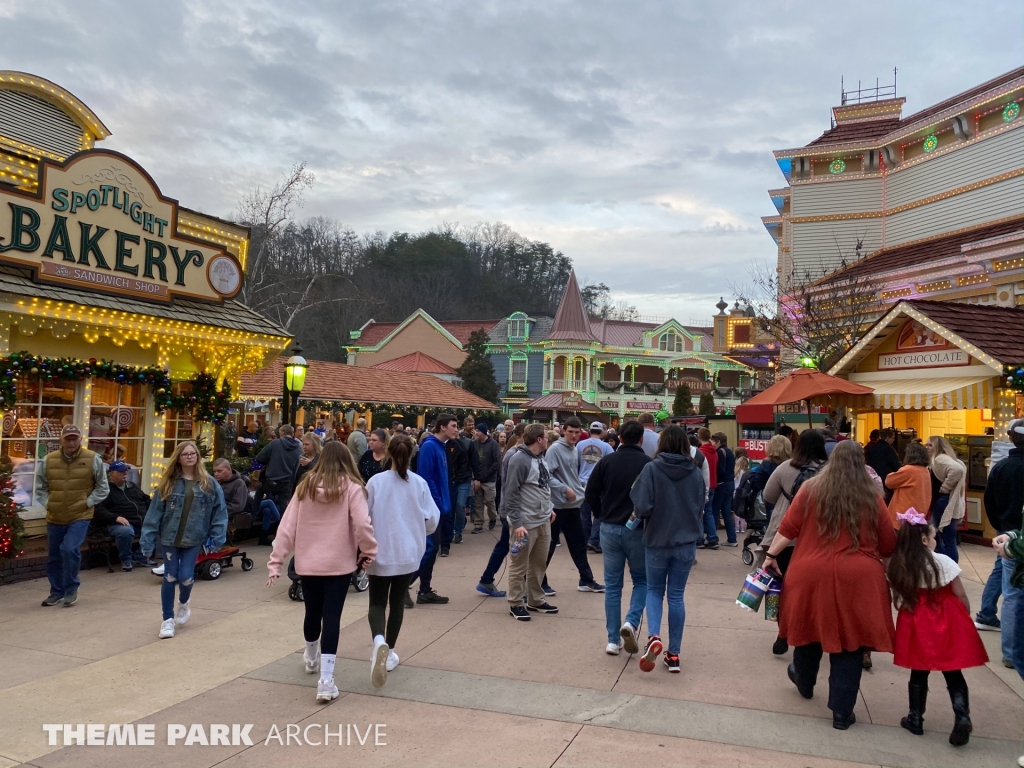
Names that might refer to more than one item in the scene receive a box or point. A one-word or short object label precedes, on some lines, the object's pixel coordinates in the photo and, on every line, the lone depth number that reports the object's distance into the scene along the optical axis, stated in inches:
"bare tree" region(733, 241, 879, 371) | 725.3
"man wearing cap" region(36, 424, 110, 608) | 278.2
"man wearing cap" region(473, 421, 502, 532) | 469.1
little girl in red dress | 156.1
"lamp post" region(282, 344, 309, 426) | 502.3
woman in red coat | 163.9
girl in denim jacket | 243.0
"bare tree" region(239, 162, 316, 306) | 948.0
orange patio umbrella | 449.4
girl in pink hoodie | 183.8
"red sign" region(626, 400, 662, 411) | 1964.8
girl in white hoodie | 196.1
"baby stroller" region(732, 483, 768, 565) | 336.5
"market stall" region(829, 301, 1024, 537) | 414.3
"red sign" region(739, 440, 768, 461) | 608.7
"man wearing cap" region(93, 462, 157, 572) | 331.9
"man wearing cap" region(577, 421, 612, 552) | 339.3
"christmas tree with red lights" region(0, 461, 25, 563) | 298.5
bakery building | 344.8
